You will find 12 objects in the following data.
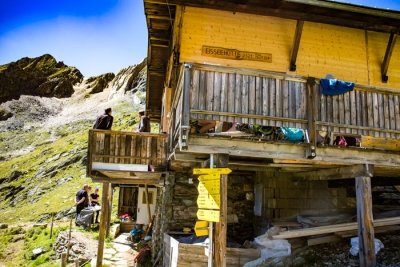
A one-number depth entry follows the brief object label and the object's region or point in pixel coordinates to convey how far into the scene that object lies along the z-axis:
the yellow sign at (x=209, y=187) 6.76
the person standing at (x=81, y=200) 18.72
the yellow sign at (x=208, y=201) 6.67
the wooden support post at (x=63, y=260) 12.67
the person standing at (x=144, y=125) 11.66
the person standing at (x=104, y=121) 11.08
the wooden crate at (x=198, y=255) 8.67
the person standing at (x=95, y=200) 19.63
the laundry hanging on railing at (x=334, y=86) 7.16
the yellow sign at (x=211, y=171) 6.70
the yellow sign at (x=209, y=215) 6.60
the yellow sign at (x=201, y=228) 6.84
